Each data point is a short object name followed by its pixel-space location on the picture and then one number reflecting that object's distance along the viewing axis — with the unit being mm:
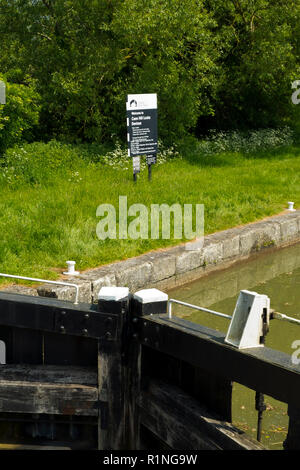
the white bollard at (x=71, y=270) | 7517
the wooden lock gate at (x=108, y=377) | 4828
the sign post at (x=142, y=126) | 12953
